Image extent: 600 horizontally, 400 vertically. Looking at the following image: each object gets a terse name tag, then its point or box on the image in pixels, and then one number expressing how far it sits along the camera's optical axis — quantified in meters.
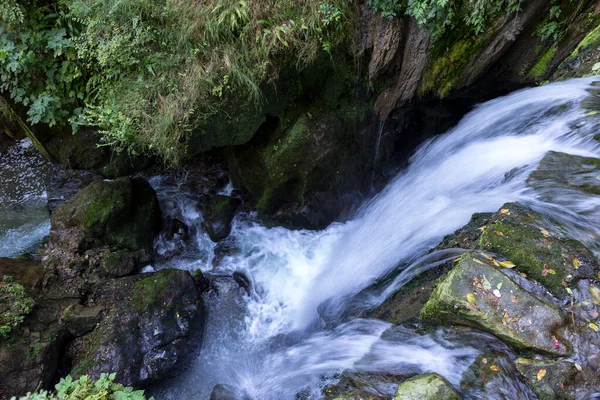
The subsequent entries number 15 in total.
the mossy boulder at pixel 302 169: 5.47
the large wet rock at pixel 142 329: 4.62
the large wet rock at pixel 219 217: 6.38
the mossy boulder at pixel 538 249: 3.12
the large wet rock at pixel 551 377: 2.75
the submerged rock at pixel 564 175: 3.63
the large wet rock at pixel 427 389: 2.78
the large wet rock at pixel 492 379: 2.84
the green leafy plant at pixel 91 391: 2.67
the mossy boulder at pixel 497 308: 2.90
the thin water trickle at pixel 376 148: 5.64
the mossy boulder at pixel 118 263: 5.36
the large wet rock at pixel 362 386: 3.19
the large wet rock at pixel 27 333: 4.25
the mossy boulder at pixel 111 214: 5.63
